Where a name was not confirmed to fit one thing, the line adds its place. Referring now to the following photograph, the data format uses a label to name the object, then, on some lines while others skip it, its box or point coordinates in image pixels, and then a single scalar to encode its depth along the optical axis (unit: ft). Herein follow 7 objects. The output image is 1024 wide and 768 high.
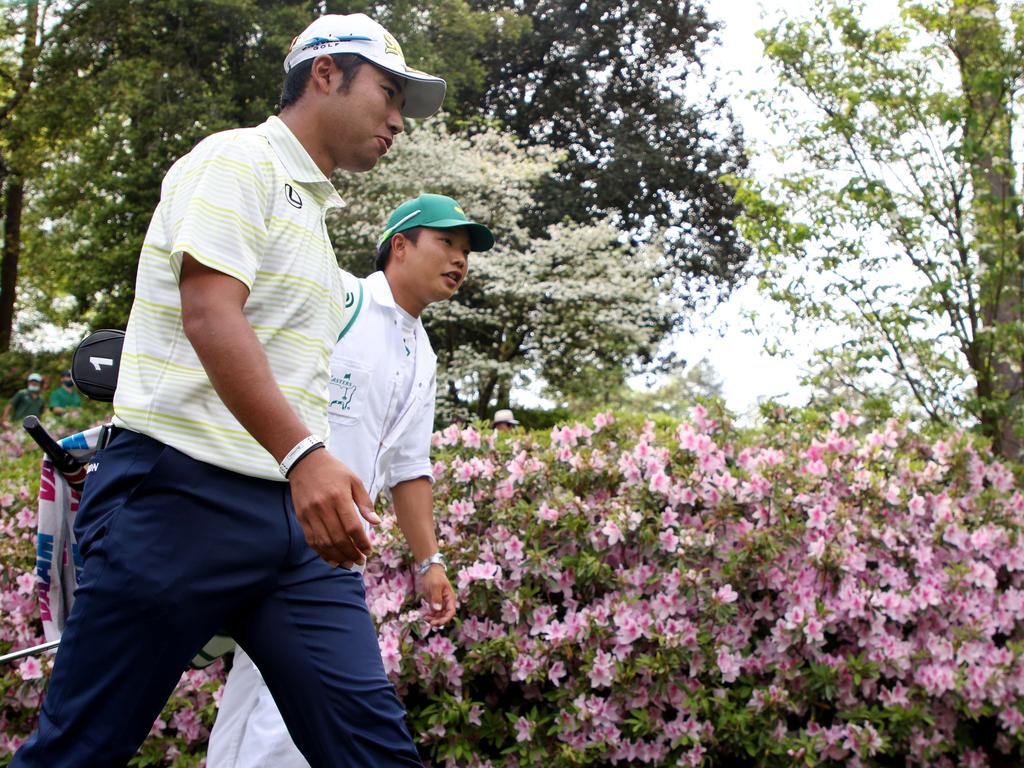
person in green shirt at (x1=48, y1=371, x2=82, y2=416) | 47.42
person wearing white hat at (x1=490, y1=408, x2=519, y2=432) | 24.06
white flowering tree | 60.29
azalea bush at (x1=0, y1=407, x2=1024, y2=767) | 12.62
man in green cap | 9.14
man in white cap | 5.68
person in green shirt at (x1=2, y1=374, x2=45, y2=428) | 47.21
